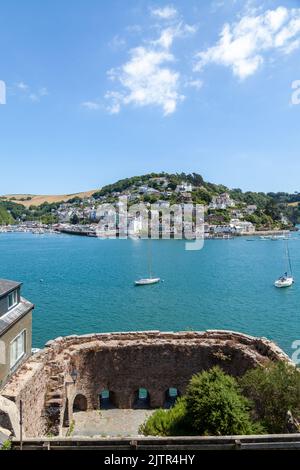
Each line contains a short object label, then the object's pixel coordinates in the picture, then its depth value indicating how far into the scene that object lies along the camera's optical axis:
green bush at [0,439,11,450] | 9.40
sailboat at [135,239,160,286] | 57.78
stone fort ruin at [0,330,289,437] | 17.73
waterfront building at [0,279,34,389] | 14.14
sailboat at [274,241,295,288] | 56.12
